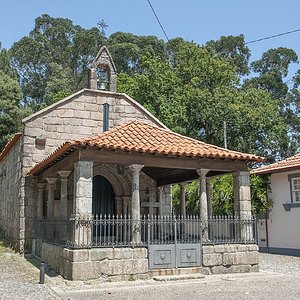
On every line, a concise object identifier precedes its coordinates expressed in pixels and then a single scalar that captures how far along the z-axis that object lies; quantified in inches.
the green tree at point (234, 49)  1688.0
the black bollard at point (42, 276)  343.9
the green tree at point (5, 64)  1483.8
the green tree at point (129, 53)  1759.4
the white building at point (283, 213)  623.5
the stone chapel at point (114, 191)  376.5
